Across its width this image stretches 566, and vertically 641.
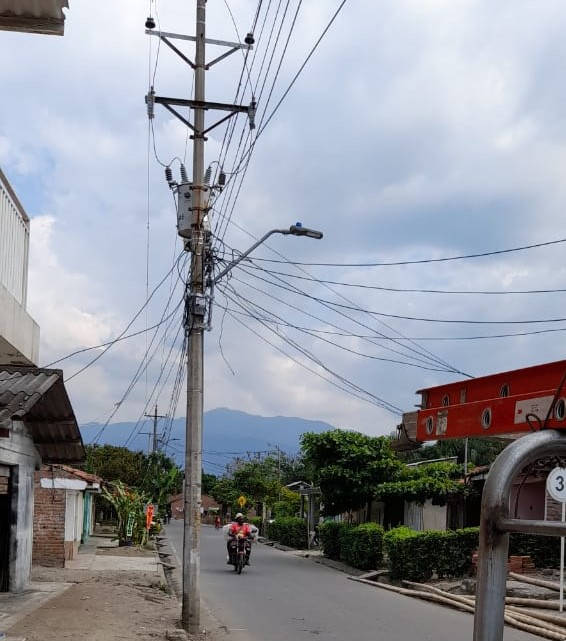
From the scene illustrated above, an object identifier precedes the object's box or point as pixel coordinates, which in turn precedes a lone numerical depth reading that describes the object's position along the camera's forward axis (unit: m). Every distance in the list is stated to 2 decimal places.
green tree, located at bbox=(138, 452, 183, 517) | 44.69
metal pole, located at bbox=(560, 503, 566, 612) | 13.68
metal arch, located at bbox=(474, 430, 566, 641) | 2.87
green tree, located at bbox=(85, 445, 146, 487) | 60.84
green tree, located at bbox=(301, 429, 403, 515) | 29.44
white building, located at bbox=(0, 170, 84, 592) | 9.96
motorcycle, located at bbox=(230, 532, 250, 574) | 24.34
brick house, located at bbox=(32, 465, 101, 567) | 21.88
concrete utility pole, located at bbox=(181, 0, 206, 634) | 13.17
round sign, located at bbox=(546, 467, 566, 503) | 4.31
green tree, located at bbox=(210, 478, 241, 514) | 67.83
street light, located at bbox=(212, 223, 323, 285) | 14.96
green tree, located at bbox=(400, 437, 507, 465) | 49.42
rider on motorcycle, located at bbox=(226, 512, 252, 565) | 24.80
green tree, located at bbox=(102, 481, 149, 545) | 31.69
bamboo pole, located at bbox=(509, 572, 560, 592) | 16.65
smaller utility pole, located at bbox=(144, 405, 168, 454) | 71.20
